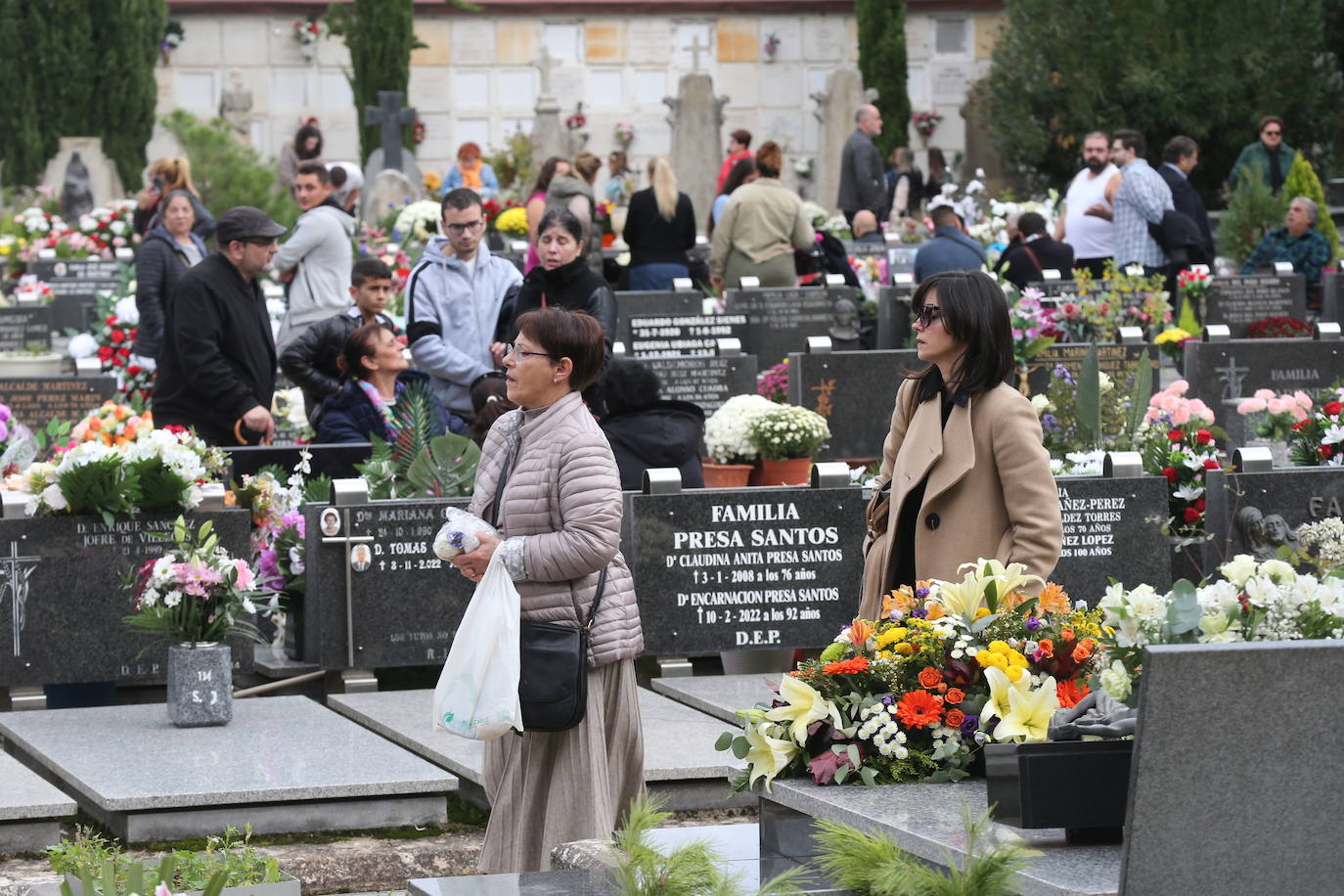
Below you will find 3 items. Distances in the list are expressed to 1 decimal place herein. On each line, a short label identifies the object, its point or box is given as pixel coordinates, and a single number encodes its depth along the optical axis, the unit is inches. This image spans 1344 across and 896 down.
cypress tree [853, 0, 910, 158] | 1341.0
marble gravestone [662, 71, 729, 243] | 1312.7
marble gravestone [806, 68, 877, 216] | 1316.4
